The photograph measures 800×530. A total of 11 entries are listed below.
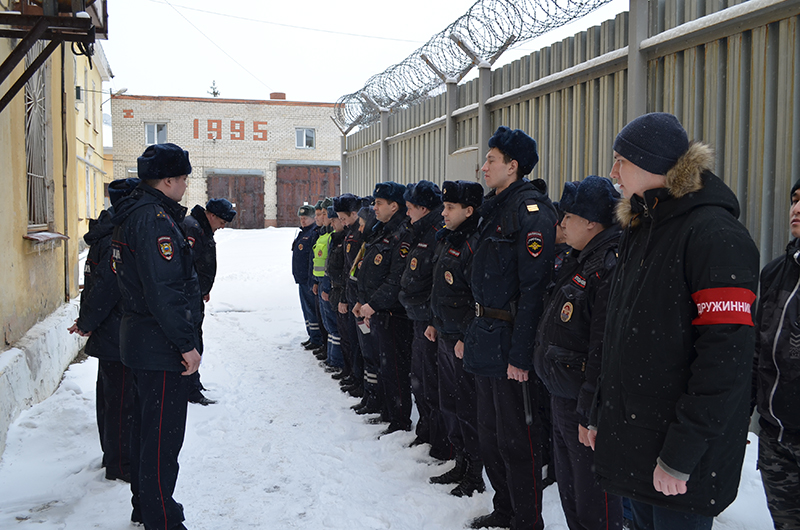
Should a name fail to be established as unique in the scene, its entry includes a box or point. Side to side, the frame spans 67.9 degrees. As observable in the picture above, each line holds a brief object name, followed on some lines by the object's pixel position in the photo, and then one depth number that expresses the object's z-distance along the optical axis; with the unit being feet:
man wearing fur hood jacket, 5.50
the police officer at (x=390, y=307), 16.02
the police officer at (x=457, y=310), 11.75
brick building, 90.79
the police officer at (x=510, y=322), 9.98
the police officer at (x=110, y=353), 12.55
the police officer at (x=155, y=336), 9.79
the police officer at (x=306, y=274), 26.21
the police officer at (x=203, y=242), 17.78
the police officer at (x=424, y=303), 13.98
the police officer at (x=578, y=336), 8.27
